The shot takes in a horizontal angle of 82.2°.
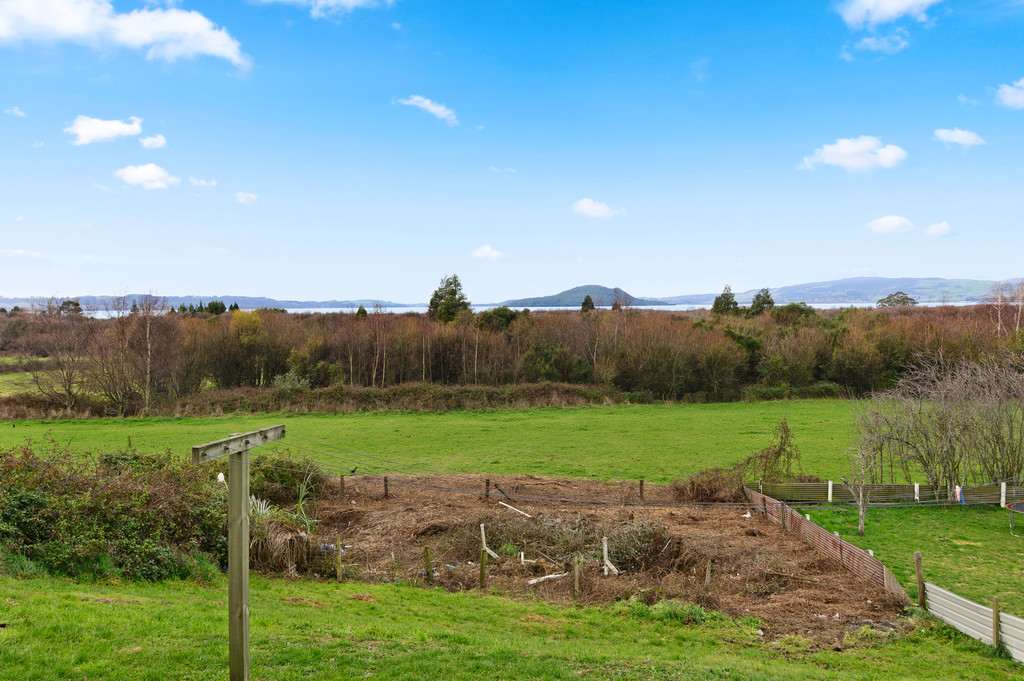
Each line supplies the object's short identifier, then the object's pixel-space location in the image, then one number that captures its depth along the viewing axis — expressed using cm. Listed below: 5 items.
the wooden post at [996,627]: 992
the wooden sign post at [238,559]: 657
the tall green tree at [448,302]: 5488
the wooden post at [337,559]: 1331
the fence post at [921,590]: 1155
